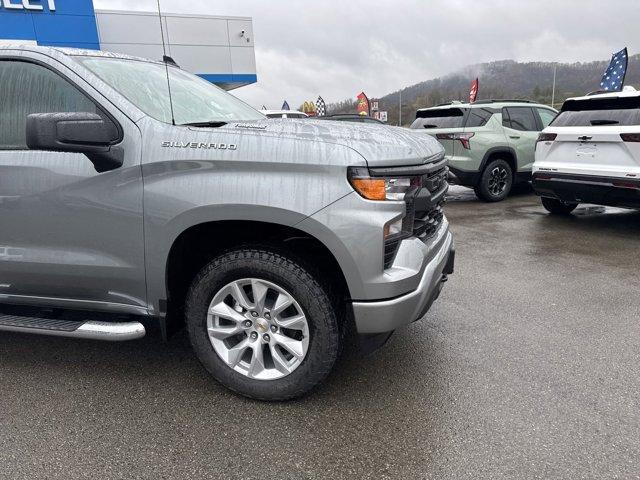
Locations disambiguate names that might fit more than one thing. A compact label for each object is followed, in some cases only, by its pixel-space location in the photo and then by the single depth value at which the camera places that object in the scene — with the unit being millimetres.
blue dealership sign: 16922
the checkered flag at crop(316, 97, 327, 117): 27614
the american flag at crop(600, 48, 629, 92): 14312
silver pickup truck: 2273
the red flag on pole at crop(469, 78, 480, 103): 26091
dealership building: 17297
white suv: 5387
